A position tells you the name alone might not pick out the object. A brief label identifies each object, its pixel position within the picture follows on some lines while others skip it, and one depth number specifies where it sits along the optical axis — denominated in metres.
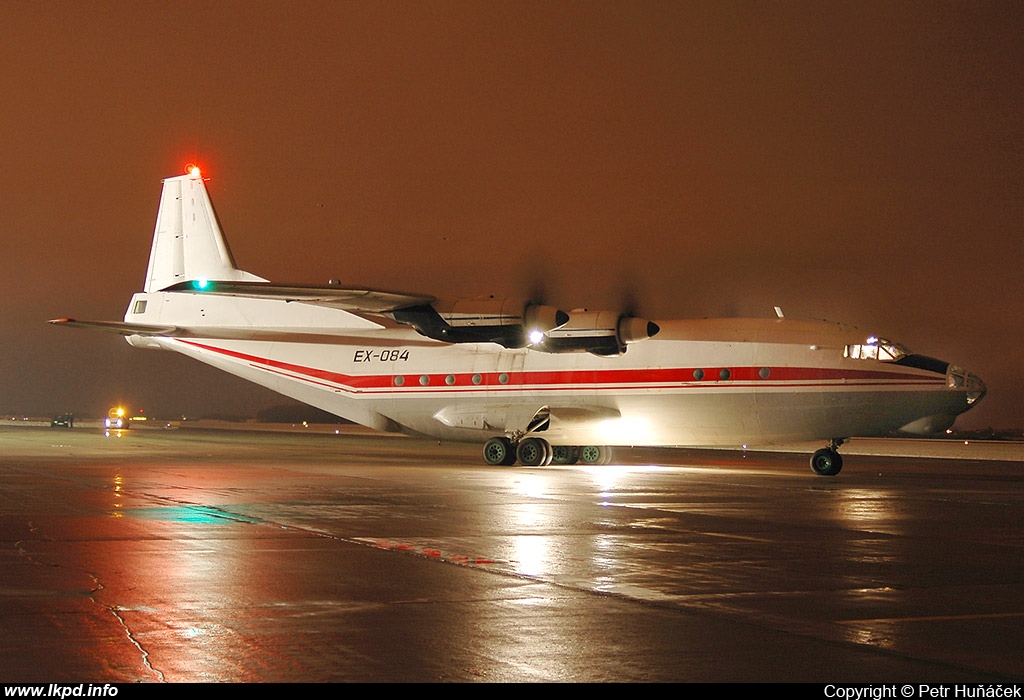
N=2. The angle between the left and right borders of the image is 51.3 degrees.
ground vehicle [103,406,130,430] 66.56
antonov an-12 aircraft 27.28
